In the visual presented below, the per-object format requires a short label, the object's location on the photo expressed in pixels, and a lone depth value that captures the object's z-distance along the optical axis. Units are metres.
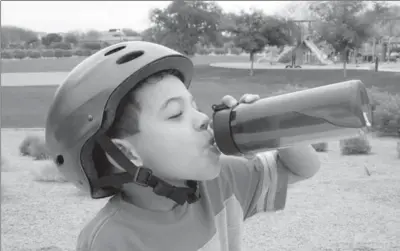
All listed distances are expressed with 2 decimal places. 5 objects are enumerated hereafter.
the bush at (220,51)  33.78
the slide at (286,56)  27.11
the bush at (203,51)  30.59
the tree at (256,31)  22.38
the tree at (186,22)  22.95
